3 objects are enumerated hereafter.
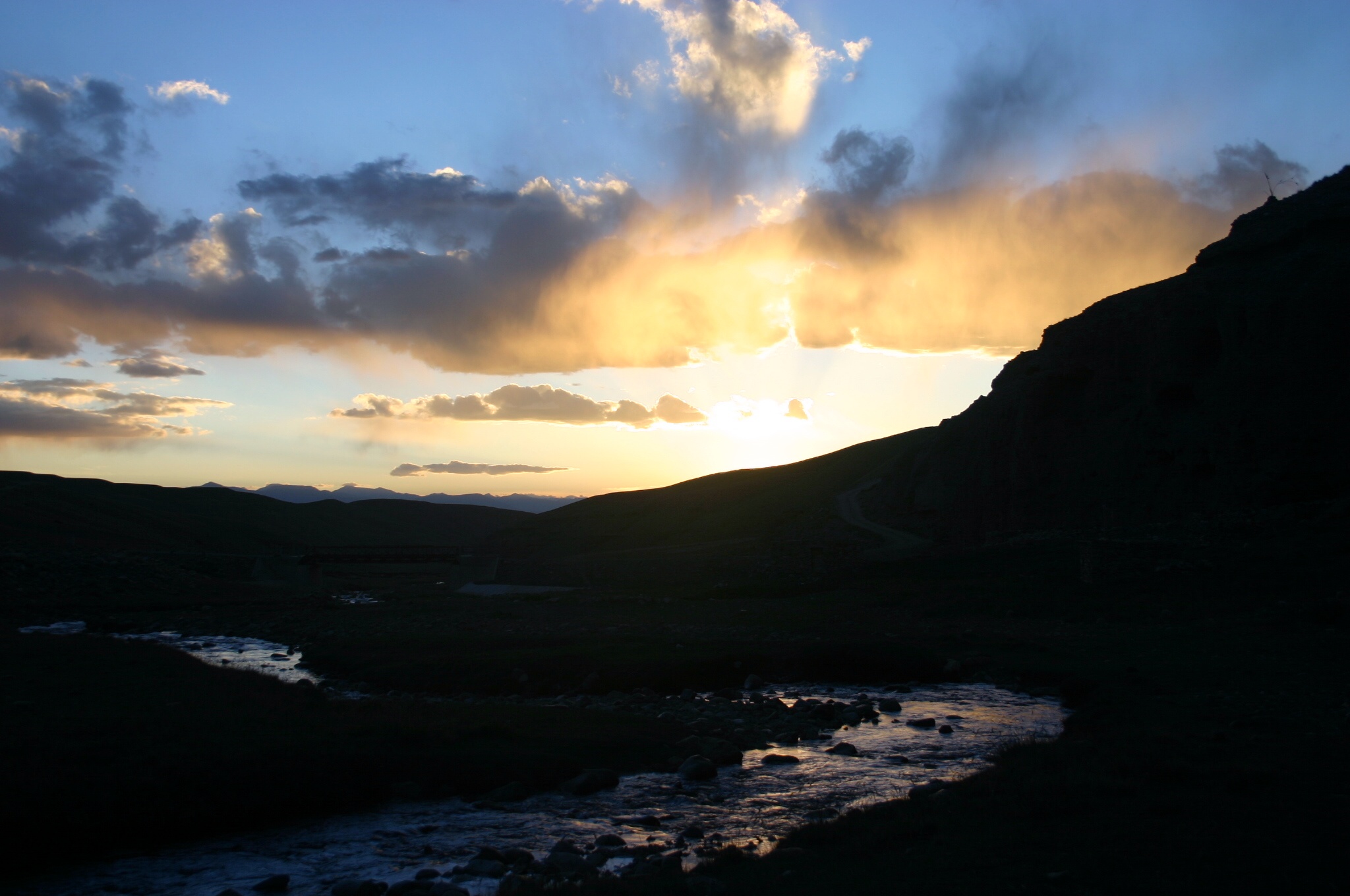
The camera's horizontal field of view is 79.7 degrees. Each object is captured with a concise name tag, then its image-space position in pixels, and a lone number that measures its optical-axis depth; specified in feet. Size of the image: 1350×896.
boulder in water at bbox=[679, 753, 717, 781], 60.85
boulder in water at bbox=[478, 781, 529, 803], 55.72
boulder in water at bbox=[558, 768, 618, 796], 57.67
